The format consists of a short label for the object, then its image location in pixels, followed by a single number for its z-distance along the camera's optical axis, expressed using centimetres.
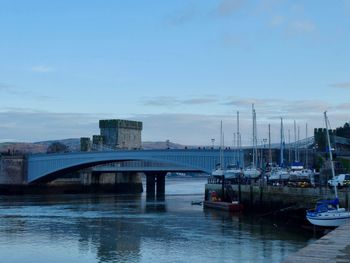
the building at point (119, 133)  16225
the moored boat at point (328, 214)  3691
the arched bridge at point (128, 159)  8062
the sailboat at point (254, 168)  6831
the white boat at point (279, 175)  6384
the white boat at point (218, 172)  7314
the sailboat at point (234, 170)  7100
